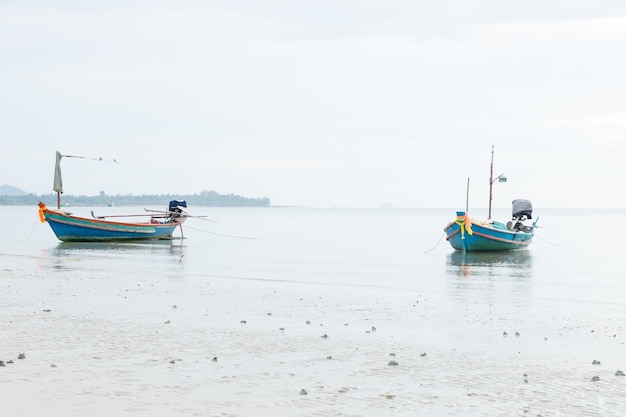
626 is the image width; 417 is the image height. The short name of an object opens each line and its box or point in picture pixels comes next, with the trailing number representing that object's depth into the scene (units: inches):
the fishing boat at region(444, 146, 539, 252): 1957.4
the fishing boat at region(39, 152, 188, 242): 2219.5
